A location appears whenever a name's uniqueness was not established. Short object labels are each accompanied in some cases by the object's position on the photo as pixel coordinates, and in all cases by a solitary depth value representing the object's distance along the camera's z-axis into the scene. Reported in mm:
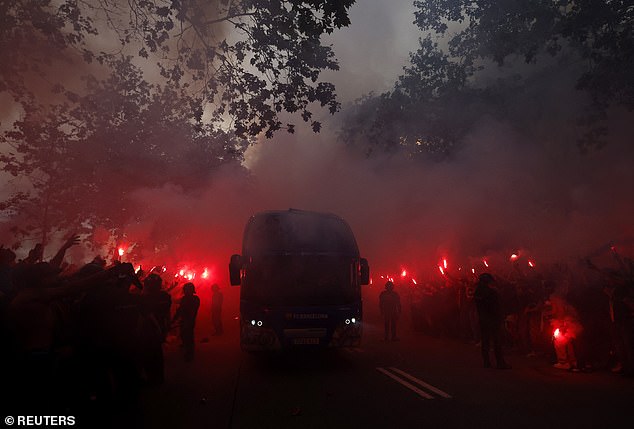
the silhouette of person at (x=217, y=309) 15961
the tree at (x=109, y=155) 21344
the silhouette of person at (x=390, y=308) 13531
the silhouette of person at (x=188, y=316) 10367
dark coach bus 8930
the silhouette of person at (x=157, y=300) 8499
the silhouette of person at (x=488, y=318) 8633
